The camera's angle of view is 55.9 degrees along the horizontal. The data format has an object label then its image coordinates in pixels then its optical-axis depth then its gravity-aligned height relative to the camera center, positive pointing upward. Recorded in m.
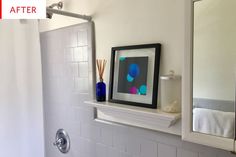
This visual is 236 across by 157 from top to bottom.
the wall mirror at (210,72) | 0.89 -0.02
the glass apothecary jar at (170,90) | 1.11 -0.12
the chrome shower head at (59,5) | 1.68 +0.49
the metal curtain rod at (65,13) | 1.45 +0.36
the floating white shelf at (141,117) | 1.06 -0.26
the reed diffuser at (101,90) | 1.41 -0.14
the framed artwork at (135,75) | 1.20 -0.04
